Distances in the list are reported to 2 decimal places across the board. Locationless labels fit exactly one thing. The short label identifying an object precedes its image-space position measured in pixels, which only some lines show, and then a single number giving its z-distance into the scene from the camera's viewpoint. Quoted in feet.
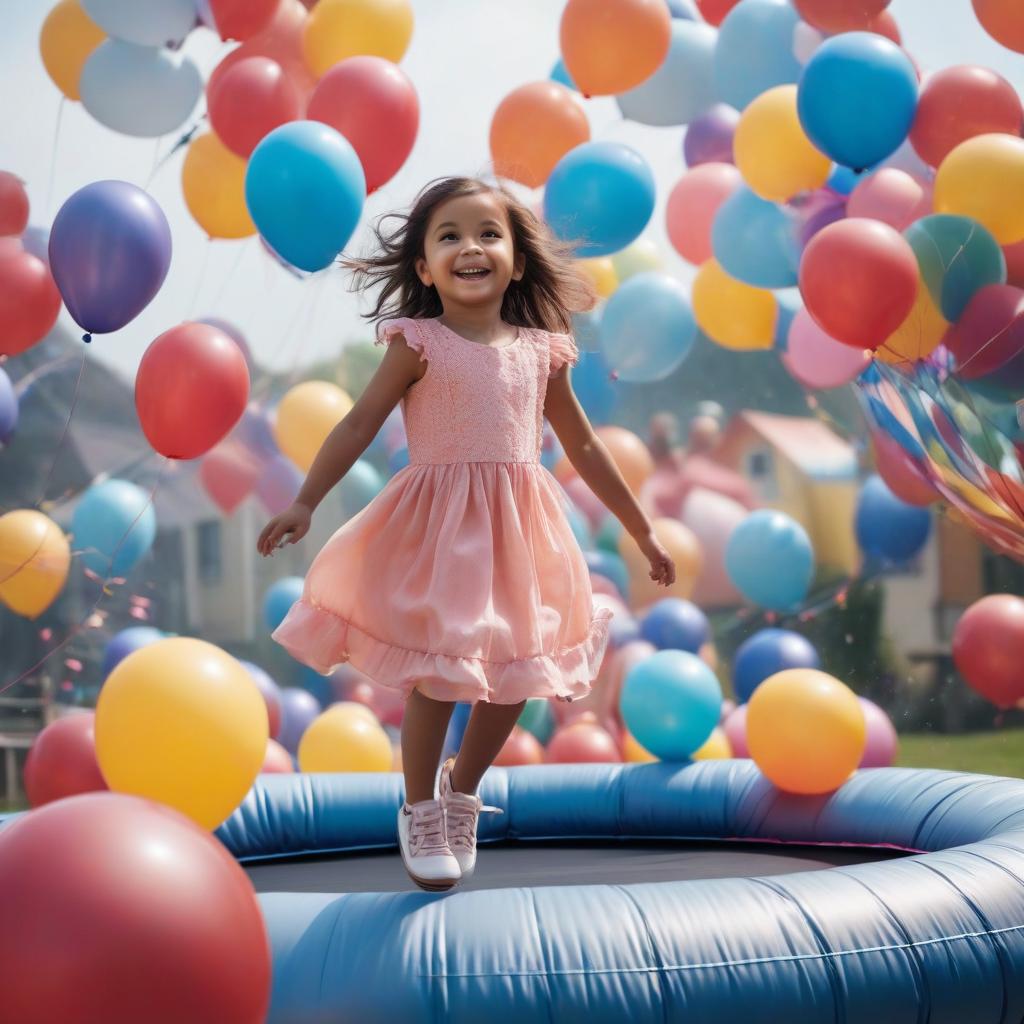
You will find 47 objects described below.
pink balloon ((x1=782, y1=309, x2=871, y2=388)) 16.07
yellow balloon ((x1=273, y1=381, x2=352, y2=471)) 16.55
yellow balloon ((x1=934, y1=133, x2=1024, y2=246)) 11.57
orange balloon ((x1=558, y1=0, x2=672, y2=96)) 14.56
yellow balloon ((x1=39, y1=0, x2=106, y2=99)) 15.01
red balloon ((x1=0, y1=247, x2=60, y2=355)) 13.42
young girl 7.39
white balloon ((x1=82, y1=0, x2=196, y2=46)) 13.62
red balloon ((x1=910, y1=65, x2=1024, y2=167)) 12.63
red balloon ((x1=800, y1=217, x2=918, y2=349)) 11.69
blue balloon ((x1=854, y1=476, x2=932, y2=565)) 19.20
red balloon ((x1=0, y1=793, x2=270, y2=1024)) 4.33
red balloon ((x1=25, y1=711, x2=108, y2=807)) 11.60
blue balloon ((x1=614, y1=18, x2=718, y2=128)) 16.29
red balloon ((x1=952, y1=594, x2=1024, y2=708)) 15.30
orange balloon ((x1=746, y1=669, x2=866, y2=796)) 10.55
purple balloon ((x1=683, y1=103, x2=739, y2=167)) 17.19
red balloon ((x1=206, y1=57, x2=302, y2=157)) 13.61
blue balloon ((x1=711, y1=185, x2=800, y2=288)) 14.89
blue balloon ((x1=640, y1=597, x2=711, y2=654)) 17.49
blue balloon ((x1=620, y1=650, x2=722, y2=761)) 12.23
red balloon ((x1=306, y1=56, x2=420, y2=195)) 12.89
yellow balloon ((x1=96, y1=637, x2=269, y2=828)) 8.70
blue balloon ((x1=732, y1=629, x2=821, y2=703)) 16.24
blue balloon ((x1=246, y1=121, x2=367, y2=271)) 11.64
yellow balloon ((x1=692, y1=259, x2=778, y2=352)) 16.38
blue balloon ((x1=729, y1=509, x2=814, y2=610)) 17.65
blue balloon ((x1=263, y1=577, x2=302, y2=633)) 17.61
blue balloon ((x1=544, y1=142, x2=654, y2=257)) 13.88
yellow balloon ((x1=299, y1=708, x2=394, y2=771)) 13.99
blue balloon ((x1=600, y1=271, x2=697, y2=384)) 16.33
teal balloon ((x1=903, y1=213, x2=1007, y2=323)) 11.39
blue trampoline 6.15
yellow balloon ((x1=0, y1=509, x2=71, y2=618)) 15.15
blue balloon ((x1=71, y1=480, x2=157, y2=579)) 16.66
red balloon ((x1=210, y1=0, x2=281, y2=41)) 13.70
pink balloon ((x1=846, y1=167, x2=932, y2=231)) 12.55
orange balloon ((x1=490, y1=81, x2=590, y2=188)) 15.16
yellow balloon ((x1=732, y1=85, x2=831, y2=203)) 14.37
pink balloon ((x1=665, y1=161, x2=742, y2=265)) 16.66
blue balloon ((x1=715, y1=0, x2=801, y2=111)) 15.14
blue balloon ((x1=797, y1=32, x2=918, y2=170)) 12.49
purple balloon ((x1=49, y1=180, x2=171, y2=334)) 11.50
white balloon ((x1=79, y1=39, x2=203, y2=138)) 14.46
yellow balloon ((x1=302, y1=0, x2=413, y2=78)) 14.30
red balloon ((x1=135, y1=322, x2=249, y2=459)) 11.58
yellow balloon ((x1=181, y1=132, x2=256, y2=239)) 14.33
